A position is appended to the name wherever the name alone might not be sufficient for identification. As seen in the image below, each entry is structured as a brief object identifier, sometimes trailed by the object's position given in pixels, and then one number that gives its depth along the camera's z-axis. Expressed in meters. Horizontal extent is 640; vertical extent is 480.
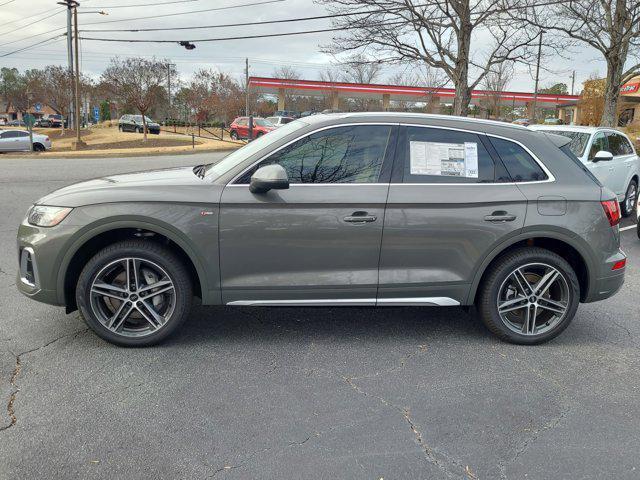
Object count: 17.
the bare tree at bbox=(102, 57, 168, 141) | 35.78
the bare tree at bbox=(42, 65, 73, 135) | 43.66
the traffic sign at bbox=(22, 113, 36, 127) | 26.19
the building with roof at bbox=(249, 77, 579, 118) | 50.00
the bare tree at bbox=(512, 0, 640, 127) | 16.66
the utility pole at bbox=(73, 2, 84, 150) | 30.31
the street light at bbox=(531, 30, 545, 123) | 16.99
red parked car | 35.41
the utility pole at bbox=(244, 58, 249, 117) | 53.55
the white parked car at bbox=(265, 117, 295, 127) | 34.87
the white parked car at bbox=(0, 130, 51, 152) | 30.70
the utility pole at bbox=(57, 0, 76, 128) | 39.54
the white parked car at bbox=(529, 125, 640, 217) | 8.85
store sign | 46.31
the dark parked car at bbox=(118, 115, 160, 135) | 44.91
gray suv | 3.88
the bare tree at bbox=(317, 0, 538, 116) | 16.39
